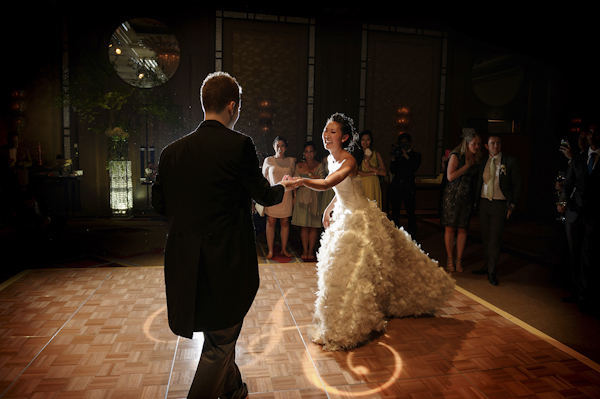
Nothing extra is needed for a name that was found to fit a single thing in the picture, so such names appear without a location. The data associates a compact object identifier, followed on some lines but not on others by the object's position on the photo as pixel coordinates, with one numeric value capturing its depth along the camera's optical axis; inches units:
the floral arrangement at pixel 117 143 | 281.4
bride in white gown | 101.8
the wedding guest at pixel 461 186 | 165.5
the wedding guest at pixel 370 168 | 202.4
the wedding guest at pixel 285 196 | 187.9
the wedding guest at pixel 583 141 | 151.5
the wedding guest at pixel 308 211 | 194.0
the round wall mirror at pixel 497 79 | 371.6
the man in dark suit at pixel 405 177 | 216.7
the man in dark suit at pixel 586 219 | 132.1
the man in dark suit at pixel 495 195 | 156.7
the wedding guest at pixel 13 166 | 196.0
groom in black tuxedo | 63.7
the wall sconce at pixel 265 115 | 322.0
